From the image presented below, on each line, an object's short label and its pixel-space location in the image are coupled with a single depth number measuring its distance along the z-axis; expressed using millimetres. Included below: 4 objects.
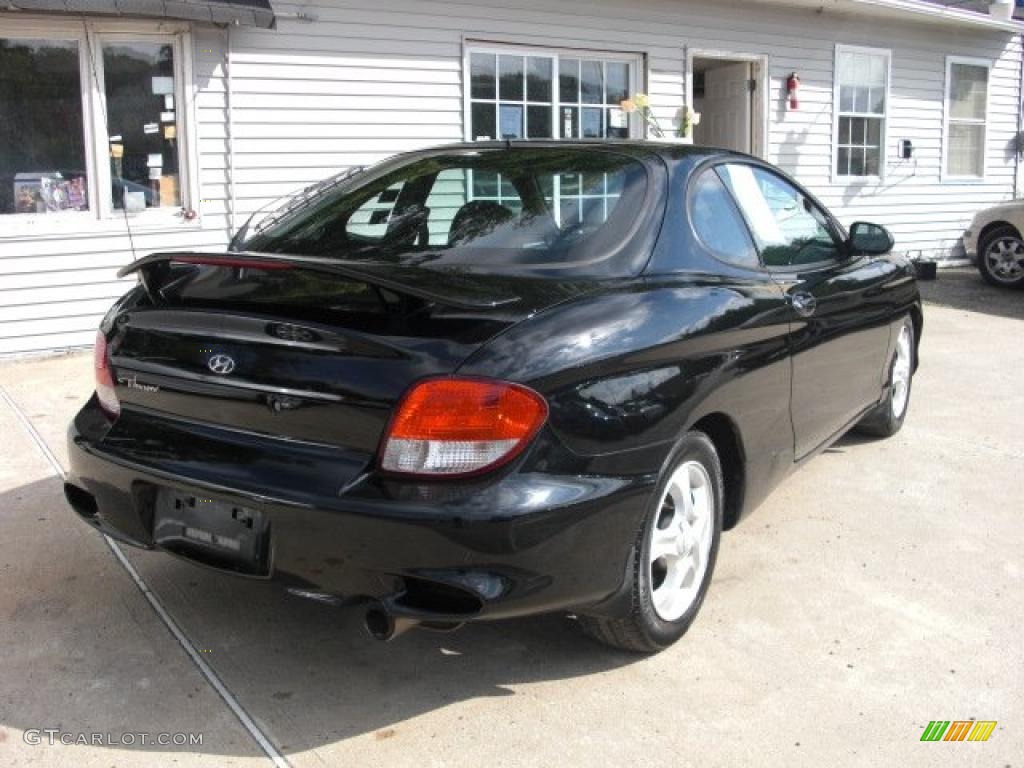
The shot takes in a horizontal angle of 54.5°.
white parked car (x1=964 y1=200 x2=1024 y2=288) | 11562
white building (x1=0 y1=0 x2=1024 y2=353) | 7484
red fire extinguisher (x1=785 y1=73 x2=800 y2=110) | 11969
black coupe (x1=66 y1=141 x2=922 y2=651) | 2430
